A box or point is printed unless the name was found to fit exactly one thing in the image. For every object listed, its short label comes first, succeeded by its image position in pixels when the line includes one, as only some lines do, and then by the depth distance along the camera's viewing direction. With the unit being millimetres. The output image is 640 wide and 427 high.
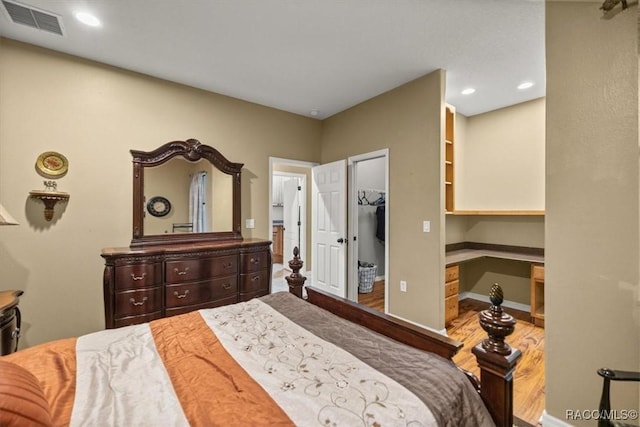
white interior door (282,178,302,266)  5883
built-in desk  3186
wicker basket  4516
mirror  2934
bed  800
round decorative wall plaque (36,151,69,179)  2459
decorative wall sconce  2406
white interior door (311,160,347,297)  3842
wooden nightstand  1731
